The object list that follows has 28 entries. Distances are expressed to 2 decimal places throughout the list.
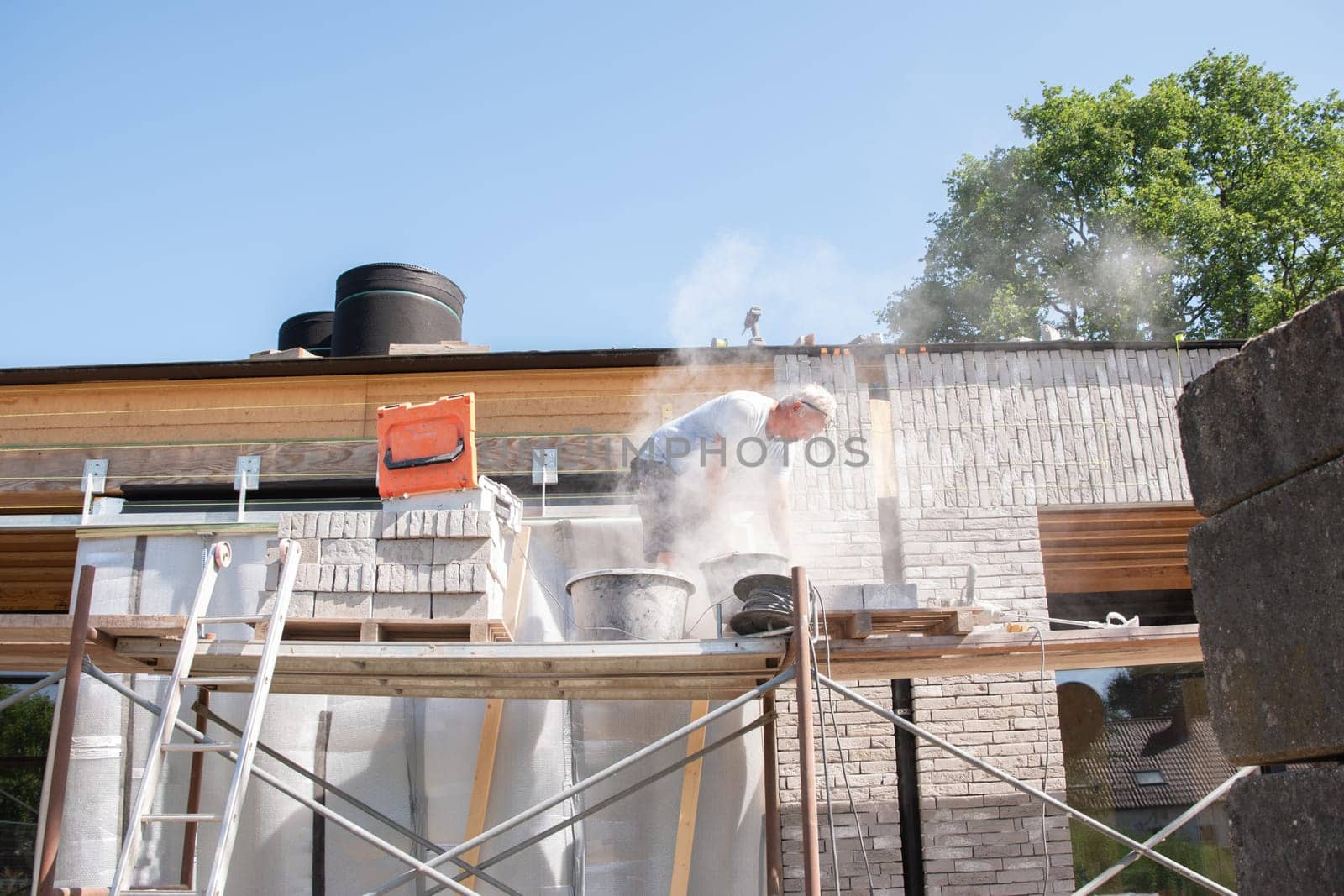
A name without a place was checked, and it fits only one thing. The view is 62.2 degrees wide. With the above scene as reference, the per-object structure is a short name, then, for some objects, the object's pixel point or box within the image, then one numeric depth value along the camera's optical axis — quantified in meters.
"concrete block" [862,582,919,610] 4.71
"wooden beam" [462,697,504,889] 6.24
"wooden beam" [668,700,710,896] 6.23
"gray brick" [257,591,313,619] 5.38
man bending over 6.48
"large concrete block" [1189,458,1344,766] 2.35
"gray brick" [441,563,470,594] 5.47
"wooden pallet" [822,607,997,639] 4.77
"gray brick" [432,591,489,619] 5.44
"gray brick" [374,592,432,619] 5.42
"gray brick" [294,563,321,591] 5.44
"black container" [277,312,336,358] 12.62
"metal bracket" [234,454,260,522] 8.08
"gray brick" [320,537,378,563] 5.52
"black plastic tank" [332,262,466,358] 10.94
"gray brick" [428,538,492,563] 5.53
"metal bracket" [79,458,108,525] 8.26
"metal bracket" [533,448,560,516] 8.16
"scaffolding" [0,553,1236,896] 4.61
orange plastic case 6.64
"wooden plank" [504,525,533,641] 6.61
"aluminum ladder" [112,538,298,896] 4.15
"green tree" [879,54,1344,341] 21.27
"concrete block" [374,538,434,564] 5.53
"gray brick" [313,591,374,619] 5.41
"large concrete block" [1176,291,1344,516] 2.38
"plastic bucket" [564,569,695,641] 5.16
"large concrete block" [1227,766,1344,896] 2.29
